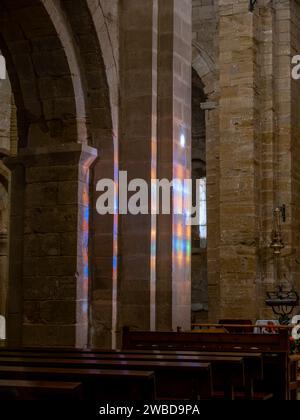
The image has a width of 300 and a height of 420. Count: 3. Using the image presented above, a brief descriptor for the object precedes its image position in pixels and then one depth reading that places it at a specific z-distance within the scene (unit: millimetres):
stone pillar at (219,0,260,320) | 16016
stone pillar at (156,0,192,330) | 9688
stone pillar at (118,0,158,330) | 9508
